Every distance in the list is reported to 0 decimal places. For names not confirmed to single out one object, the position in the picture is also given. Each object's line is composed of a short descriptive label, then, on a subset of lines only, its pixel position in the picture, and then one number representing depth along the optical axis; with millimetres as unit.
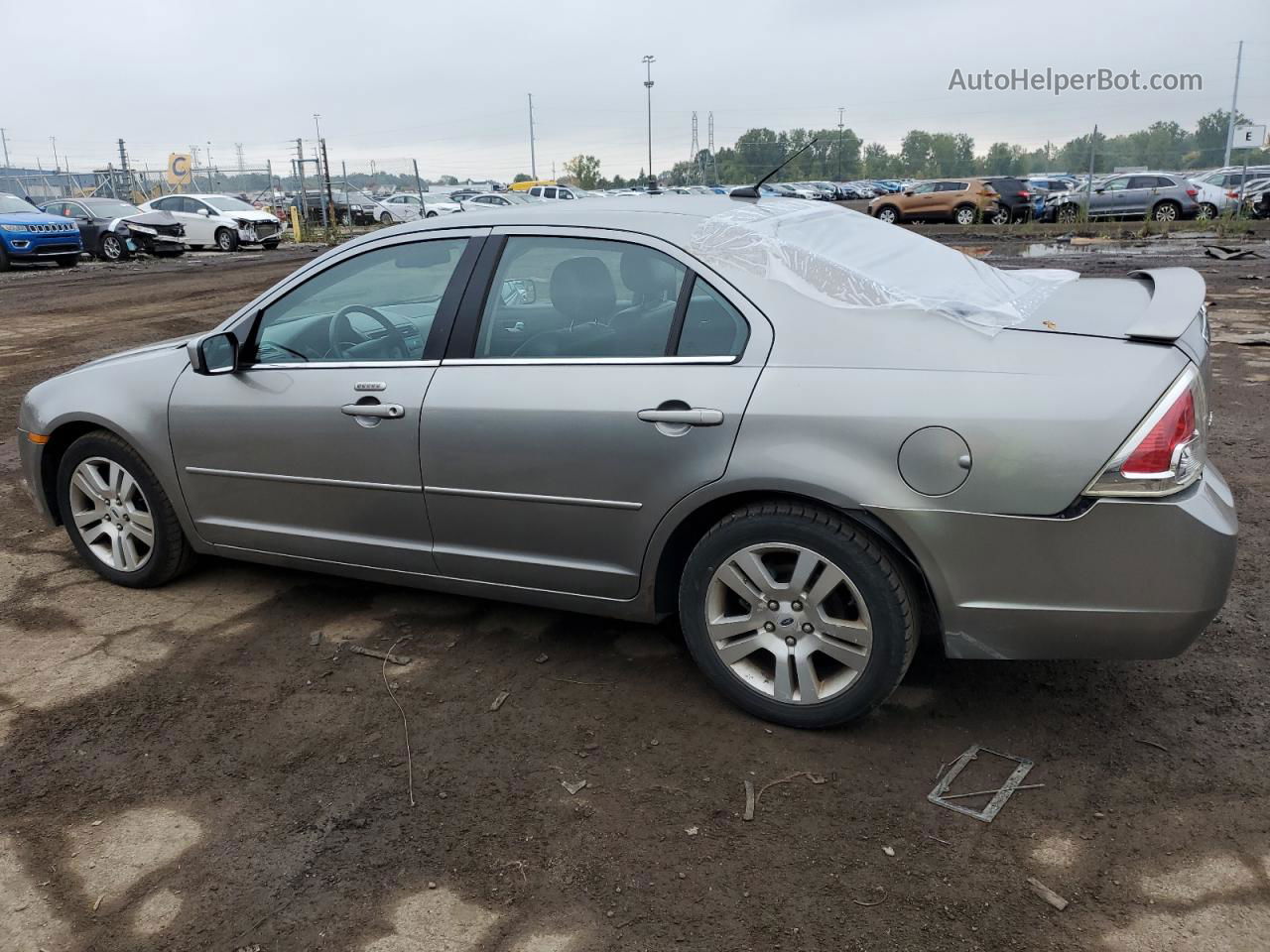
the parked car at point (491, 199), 35947
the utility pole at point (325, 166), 28344
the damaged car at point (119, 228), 23173
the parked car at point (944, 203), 29328
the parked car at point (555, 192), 37062
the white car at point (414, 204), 38356
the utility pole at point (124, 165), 36906
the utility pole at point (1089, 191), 26659
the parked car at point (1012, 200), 29078
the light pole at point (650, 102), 67000
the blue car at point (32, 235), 20016
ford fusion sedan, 2760
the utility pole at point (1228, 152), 42547
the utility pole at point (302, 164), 28722
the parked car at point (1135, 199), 26984
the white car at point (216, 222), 26609
